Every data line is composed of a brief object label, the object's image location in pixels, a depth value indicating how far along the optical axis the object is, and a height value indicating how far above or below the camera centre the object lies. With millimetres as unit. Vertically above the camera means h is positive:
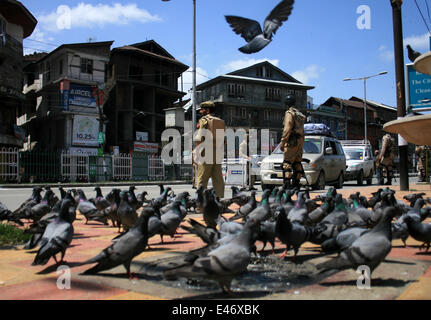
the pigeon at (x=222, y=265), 2439 -603
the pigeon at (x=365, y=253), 2688 -583
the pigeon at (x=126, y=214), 4762 -488
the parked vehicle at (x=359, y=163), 18453 +511
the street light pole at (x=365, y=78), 35547 +9593
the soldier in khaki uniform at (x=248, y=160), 14780 +591
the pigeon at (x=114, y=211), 5535 -522
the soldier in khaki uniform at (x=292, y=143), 7805 +669
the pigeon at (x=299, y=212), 4462 -484
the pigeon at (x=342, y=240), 3217 -585
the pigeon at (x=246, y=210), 5450 -523
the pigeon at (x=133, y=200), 6149 -407
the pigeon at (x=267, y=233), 3719 -582
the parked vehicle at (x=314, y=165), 12062 +305
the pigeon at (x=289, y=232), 3553 -562
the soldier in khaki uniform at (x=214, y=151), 7109 +458
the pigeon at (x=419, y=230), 3734 -579
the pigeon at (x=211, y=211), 4801 -465
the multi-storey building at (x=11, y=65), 25000 +7878
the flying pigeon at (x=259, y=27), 4695 +1976
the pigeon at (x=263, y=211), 4875 -489
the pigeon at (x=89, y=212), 5875 -566
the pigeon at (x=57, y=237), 3154 -537
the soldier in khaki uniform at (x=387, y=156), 13859 +634
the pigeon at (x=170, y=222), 4367 -553
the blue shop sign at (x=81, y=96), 29766 +6517
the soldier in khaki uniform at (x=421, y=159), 17362 +631
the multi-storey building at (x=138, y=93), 34603 +8113
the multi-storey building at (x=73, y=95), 29625 +6807
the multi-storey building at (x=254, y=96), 44625 +9837
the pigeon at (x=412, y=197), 6945 -487
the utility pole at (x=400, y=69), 10414 +2919
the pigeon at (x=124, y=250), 2881 -590
